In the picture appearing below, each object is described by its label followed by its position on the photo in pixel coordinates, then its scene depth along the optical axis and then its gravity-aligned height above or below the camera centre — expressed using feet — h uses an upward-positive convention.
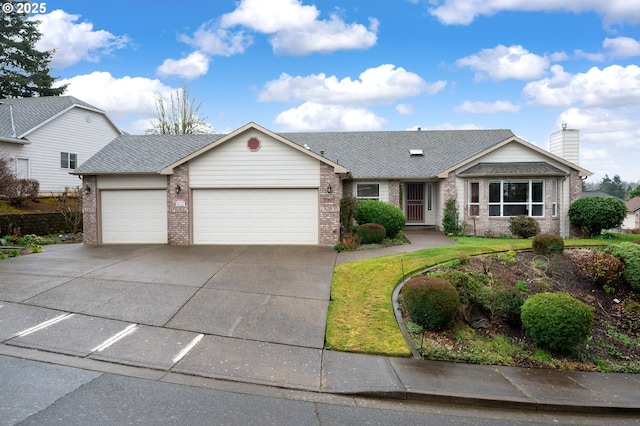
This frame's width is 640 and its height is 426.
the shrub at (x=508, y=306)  28.50 -6.65
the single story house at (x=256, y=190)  53.31 +2.19
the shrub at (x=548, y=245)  38.81 -3.58
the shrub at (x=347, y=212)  57.36 -0.77
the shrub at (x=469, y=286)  29.66 -5.77
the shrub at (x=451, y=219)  65.77 -2.07
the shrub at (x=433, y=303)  26.32 -5.94
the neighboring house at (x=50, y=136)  81.66 +14.66
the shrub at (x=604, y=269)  34.14 -5.14
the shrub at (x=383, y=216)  58.29 -1.35
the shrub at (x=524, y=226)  61.77 -3.10
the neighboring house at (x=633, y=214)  146.82 -3.63
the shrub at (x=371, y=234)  54.75 -3.52
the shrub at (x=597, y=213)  60.59 -1.24
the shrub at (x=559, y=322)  24.48 -6.68
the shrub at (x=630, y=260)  33.42 -4.36
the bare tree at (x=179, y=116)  124.77 +26.30
